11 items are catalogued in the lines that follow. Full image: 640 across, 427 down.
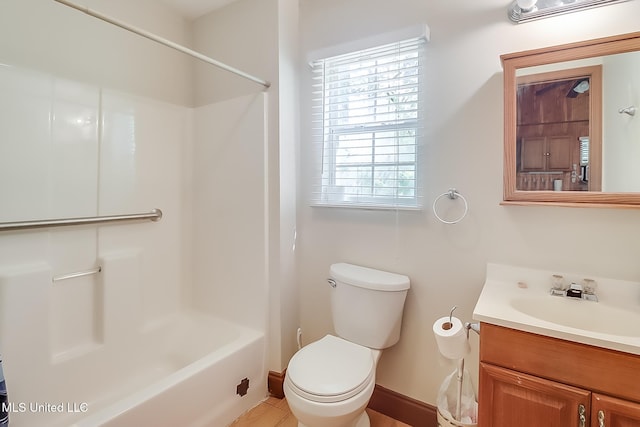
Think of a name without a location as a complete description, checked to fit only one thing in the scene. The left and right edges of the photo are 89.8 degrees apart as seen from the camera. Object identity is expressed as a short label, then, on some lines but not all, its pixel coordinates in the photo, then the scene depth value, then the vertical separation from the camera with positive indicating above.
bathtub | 1.37 -0.88
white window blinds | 1.66 +0.47
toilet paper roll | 1.25 -0.51
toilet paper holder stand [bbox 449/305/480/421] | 1.38 -0.74
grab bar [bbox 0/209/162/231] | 1.45 -0.06
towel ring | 1.54 +0.05
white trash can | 1.40 -0.87
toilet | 1.31 -0.69
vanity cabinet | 0.92 -0.53
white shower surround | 1.48 -0.26
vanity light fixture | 1.25 +0.83
